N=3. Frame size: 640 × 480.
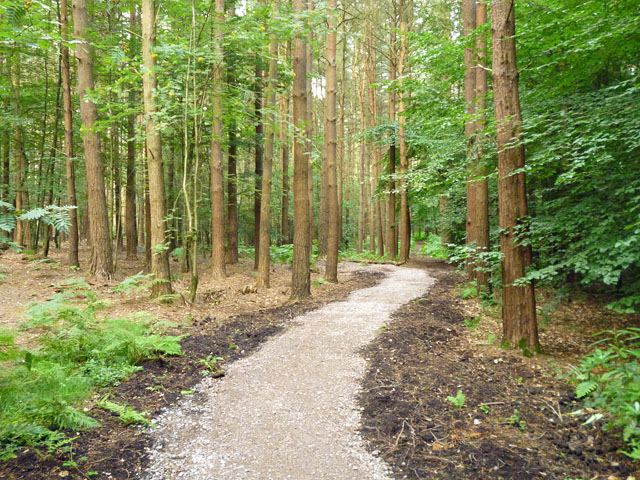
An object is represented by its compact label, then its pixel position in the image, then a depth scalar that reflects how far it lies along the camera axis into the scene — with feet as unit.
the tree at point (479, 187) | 26.16
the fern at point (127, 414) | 11.71
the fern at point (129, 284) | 21.51
